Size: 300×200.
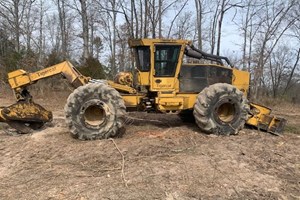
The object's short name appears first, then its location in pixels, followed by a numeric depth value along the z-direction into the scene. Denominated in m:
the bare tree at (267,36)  15.68
